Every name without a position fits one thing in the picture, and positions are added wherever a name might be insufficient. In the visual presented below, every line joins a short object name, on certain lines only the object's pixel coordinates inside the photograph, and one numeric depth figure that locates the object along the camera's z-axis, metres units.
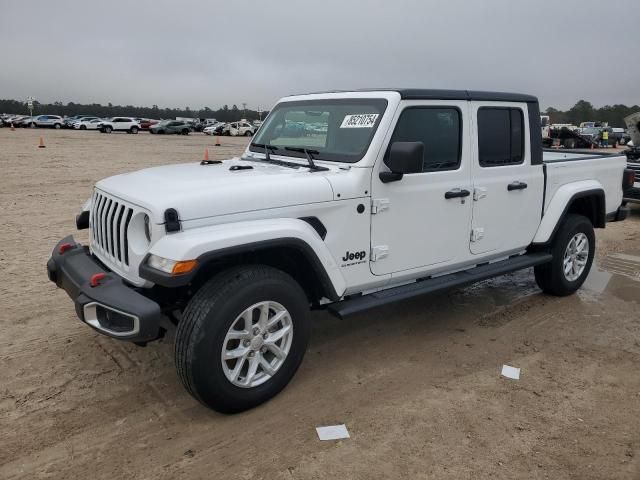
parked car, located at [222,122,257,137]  46.56
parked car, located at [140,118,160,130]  49.13
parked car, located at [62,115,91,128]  49.84
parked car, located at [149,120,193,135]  44.63
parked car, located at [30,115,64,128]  50.09
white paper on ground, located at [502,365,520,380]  3.92
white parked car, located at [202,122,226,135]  47.19
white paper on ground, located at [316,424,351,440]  3.14
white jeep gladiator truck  3.07
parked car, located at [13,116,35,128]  50.84
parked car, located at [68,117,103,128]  49.28
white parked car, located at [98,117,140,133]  45.31
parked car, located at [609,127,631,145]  39.44
